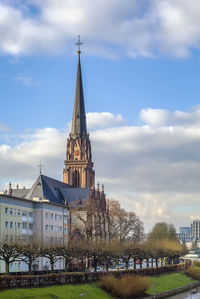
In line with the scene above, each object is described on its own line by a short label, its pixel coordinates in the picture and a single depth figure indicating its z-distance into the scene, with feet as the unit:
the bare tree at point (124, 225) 513.04
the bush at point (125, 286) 268.62
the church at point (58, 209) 387.73
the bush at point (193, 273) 442.09
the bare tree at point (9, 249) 260.23
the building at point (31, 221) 366.02
